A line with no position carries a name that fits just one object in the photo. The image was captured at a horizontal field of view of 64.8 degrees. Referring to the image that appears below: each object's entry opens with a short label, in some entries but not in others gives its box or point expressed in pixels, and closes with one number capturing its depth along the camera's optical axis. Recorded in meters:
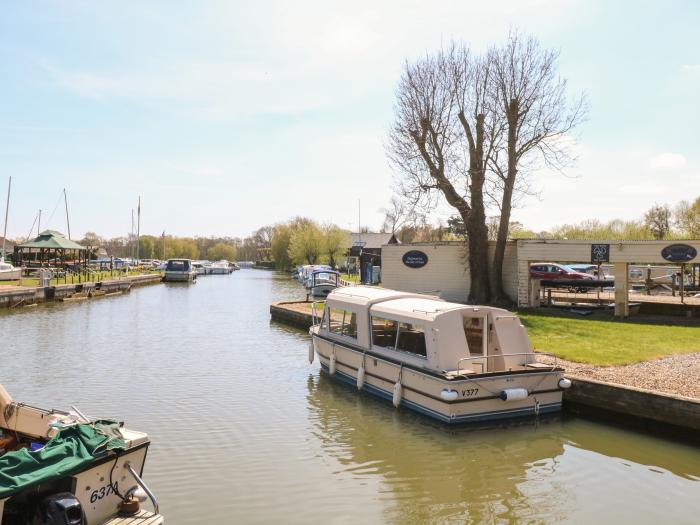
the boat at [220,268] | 104.49
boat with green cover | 5.77
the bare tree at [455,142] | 28.52
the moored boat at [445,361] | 11.78
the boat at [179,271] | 71.12
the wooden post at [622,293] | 23.23
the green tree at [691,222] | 44.16
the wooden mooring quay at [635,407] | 10.75
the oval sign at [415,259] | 31.22
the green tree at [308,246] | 91.19
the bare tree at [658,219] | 61.95
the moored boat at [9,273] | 45.56
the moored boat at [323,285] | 38.88
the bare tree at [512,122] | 27.67
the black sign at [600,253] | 24.03
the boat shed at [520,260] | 23.08
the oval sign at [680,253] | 22.39
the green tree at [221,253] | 169.12
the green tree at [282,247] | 116.31
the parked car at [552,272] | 34.29
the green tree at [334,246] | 90.50
